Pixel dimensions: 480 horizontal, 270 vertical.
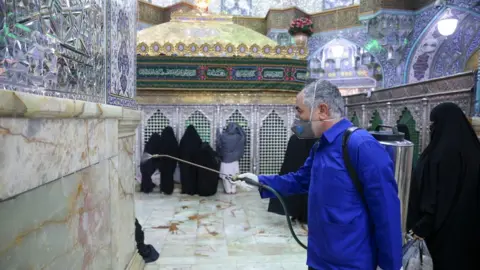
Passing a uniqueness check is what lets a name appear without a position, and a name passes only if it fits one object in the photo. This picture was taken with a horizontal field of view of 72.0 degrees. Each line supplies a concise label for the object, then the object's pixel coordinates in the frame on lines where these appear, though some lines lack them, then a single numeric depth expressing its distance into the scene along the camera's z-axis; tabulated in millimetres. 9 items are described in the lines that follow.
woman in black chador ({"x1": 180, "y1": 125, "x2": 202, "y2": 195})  5168
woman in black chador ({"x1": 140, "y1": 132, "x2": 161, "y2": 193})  5172
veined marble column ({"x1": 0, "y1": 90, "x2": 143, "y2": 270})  820
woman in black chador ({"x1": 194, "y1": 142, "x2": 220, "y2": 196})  5039
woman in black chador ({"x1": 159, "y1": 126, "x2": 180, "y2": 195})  5184
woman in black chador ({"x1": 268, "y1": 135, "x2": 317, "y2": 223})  3770
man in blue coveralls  1302
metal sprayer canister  2023
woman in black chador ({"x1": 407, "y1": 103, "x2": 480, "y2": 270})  2080
